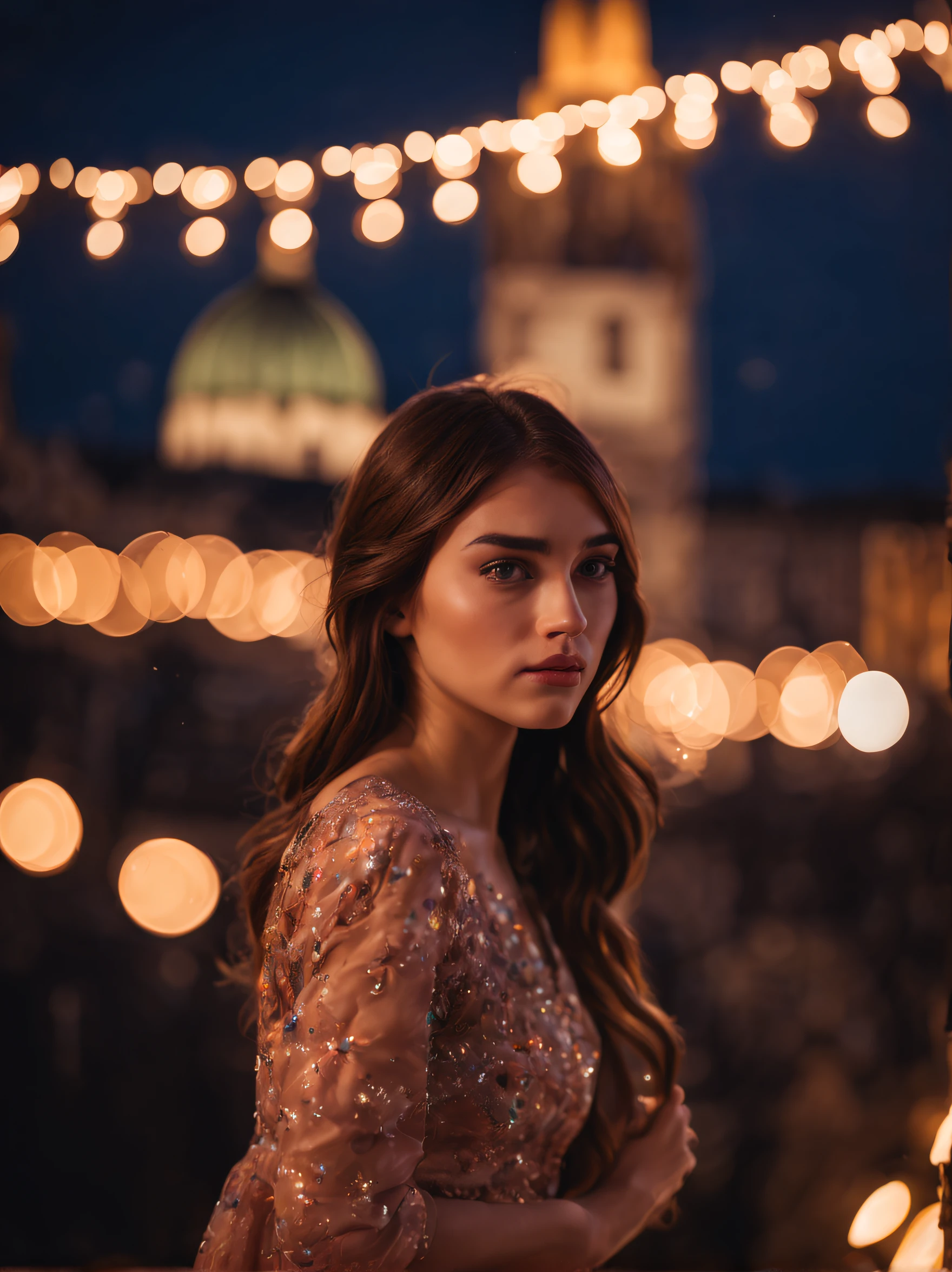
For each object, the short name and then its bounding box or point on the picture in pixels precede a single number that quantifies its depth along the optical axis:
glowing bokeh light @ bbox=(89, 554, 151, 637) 3.29
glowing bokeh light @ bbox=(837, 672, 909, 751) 4.30
